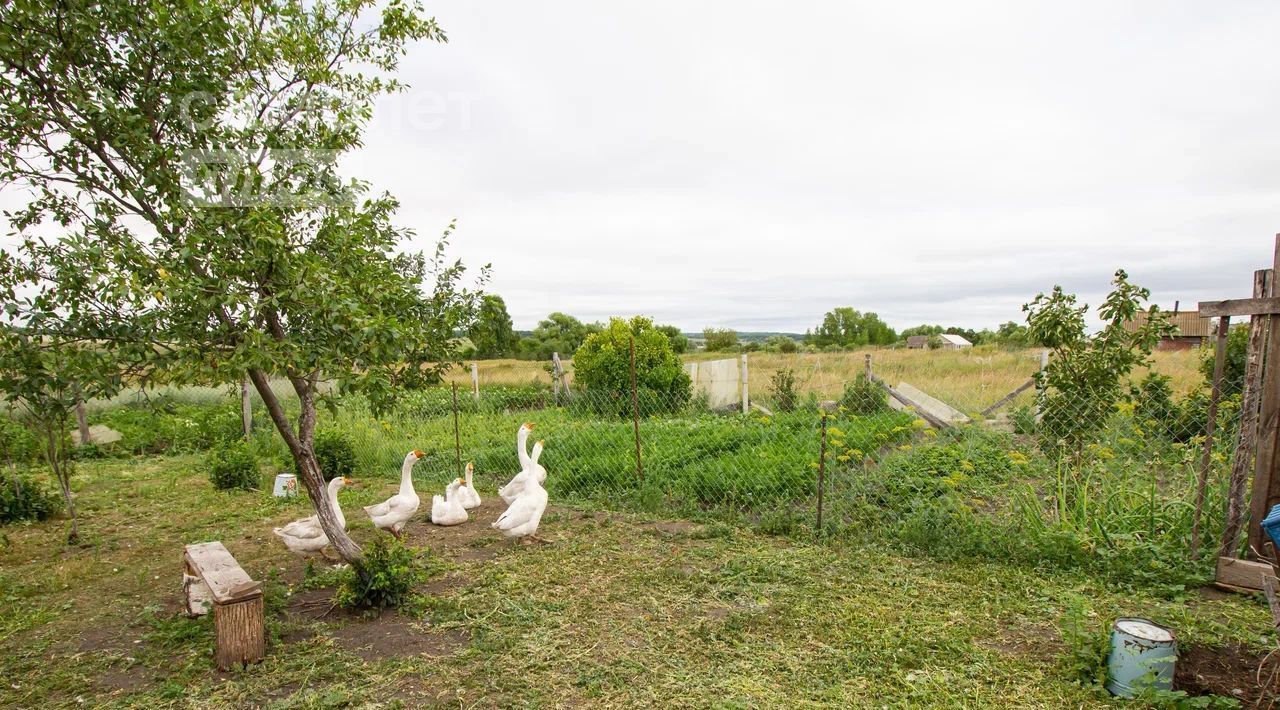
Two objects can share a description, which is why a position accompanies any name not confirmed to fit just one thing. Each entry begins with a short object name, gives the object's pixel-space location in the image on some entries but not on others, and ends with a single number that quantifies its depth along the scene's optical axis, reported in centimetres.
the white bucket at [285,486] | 756
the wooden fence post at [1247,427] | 397
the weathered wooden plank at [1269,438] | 389
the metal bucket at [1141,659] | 291
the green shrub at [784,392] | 1031
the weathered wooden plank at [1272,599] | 251
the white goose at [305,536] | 484
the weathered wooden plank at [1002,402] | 819
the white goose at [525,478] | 584
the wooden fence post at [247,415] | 995
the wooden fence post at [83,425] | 1064
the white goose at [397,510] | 535
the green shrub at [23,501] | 670
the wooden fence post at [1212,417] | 401
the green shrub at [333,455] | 851
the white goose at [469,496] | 658
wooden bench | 338
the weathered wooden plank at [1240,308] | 385
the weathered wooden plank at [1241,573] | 384
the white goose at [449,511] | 618
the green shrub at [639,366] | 1146
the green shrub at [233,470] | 798
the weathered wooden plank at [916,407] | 856
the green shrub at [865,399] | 924
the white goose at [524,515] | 527
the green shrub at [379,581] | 409
